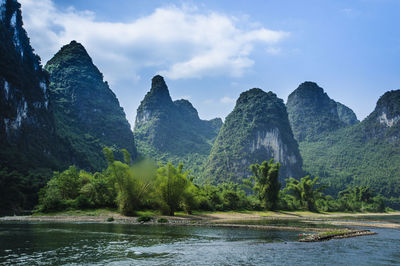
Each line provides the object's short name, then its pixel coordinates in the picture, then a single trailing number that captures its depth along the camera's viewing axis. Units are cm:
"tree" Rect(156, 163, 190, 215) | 4928
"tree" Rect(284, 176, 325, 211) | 7694
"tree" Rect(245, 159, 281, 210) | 6981
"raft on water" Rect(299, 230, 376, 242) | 2700
